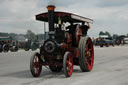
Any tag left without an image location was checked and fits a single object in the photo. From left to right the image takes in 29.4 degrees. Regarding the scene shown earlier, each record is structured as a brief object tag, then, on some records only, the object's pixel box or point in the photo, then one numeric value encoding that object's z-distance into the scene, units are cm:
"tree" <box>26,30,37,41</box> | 14877
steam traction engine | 774
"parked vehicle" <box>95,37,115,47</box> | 4156
